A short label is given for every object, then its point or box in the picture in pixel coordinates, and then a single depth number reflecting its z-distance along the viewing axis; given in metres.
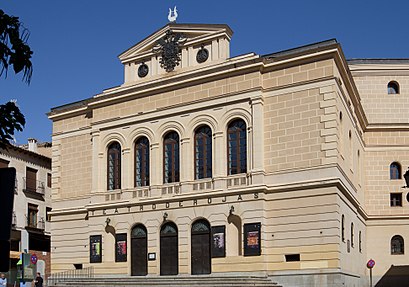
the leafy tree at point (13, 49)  4.84
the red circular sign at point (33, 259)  32.91
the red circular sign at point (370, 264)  36.31
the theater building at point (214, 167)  29.30
